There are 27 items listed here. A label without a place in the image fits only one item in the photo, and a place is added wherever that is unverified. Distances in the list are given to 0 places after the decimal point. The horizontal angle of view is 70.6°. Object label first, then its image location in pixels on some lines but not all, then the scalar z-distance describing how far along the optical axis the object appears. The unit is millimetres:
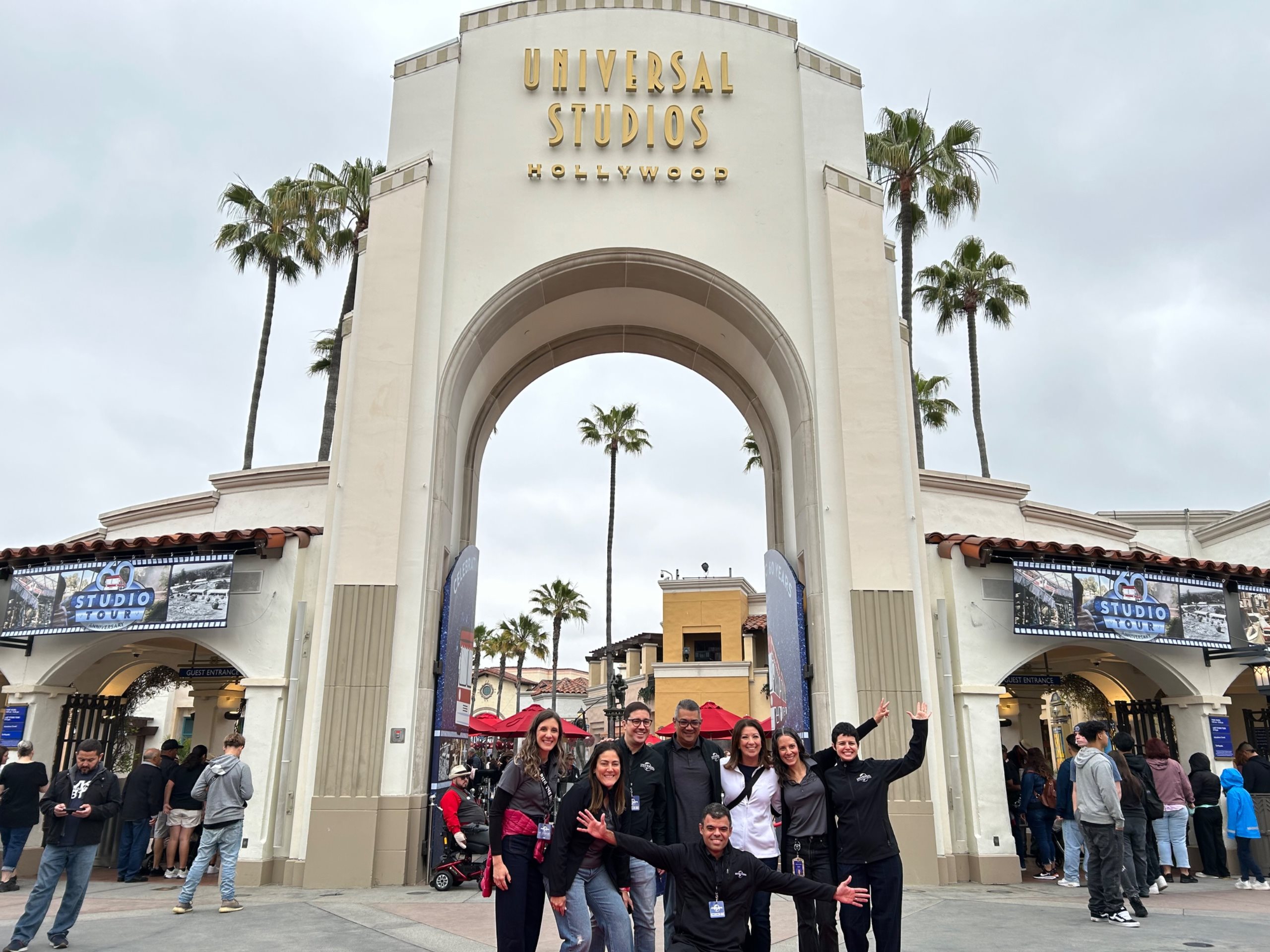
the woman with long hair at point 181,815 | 11734
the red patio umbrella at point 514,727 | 20469
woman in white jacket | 5695
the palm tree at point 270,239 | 23719
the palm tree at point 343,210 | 23391
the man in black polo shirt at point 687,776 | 5781
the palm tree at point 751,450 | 35938
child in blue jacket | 10766
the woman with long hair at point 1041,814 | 11703
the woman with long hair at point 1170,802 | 11008
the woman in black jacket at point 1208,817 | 11594
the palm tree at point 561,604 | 51531
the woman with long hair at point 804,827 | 5742
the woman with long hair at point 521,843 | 5211
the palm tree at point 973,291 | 28094
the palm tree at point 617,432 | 42375
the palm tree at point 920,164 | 22172
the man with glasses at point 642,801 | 5609
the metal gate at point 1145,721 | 13391
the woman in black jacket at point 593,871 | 5031
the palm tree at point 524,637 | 55719
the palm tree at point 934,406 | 29406
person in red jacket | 10227
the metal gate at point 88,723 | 12688
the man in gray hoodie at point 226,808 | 8648
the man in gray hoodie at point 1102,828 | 8016
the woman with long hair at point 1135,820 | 8867
